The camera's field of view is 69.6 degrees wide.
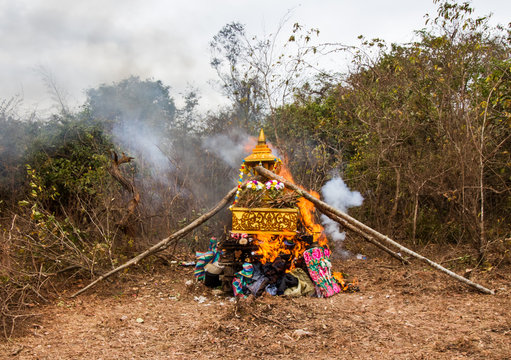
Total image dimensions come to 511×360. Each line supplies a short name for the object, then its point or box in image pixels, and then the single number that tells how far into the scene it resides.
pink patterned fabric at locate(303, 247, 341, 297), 5.88
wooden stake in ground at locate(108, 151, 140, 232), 7.39
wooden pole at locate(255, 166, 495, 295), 5.34
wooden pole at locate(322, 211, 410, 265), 6.62
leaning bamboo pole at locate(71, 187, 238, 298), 5.59
